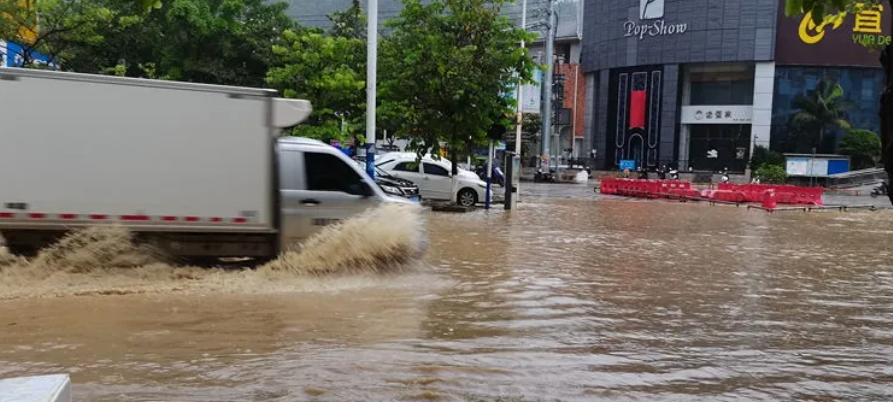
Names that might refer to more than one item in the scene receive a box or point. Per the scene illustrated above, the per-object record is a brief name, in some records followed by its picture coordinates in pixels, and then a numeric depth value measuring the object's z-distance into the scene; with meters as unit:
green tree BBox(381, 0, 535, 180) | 18.69
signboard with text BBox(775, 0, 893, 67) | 47.69
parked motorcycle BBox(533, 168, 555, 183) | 44.75
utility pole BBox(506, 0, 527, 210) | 20.00
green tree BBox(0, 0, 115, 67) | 15.88
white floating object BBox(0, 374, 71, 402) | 1.80
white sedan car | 20.10
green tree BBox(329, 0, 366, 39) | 34.09
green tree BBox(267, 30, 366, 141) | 21.58
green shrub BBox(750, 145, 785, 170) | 46.37
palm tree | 47.47
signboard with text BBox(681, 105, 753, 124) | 50.32
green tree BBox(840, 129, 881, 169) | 45.25
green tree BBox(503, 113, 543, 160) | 52.72
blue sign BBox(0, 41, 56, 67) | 17.81
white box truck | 7.71
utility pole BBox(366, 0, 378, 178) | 15.43
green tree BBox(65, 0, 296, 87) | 24.06
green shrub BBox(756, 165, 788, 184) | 43.03
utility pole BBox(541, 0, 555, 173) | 41.59
